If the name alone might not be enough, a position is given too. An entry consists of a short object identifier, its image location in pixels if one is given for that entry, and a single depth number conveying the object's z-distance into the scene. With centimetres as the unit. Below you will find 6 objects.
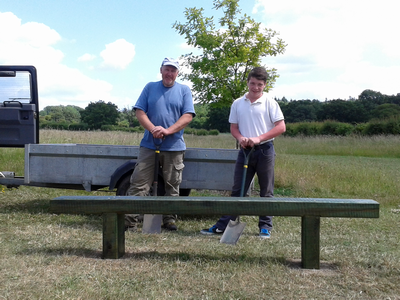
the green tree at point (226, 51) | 984
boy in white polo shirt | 498
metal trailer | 586
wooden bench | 384
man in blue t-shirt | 524
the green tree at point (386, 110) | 4314
